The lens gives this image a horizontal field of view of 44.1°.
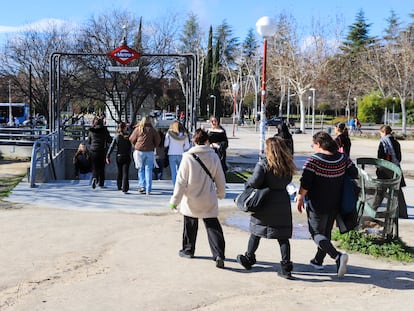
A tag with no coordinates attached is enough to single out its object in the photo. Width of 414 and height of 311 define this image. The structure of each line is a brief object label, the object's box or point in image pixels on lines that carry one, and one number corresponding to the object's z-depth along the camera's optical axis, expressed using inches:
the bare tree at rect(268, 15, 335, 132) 1802.4
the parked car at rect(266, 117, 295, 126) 2314.6
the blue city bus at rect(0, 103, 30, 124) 2172.7
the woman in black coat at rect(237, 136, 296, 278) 203.3
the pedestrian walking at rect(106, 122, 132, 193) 400.5
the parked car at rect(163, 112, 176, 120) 2302.4
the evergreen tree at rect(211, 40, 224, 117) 2913.4
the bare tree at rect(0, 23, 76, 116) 1273.4
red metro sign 630.5
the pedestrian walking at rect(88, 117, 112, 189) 426.0
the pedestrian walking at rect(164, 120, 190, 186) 389.1
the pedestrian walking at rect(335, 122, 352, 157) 381.4
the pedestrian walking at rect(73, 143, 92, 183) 506.6
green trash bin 247.4
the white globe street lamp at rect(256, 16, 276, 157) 413.6
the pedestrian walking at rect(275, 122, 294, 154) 402.3
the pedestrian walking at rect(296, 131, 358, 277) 209.8
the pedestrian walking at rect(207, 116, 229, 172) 412.8
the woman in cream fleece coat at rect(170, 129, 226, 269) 222.2
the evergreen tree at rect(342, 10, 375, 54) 3157.0
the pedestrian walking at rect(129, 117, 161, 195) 391.5
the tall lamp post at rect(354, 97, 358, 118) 2671.5
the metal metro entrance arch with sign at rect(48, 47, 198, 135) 609.3
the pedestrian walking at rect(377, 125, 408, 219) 344.8
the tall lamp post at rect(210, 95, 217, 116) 2858.5
